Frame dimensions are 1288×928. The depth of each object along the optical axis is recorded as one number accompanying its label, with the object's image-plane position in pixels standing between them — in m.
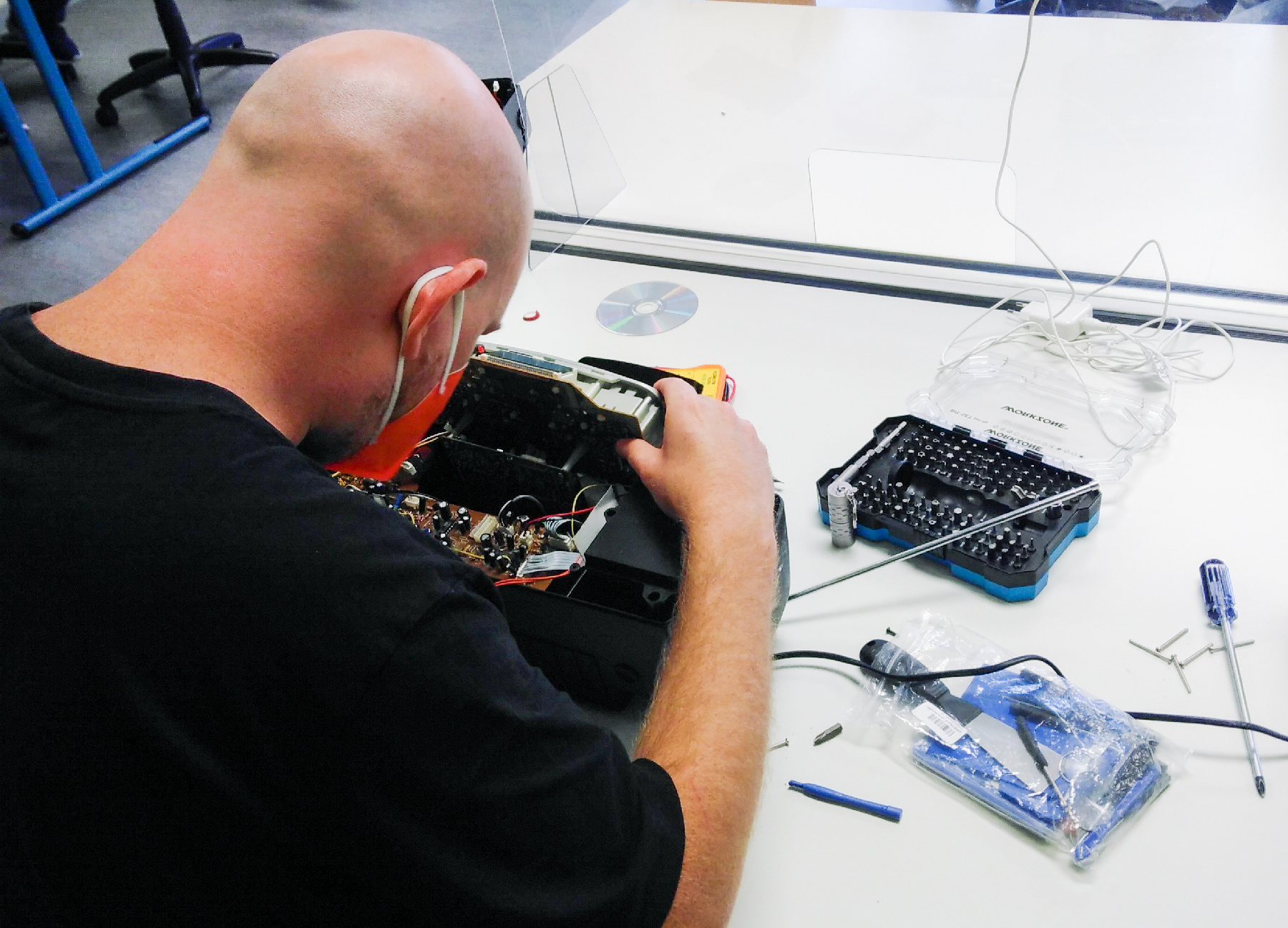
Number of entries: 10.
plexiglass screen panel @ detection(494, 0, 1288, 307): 1.37
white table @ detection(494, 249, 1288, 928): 0.82
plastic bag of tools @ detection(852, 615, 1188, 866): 0.86
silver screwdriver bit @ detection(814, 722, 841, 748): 0.95
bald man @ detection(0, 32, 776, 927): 0.58
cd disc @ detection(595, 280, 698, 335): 1.61
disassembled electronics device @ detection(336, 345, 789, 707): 0.97
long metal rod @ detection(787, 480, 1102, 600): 1.07
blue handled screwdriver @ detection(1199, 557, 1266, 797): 0.95
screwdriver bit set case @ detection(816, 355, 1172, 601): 1.07
